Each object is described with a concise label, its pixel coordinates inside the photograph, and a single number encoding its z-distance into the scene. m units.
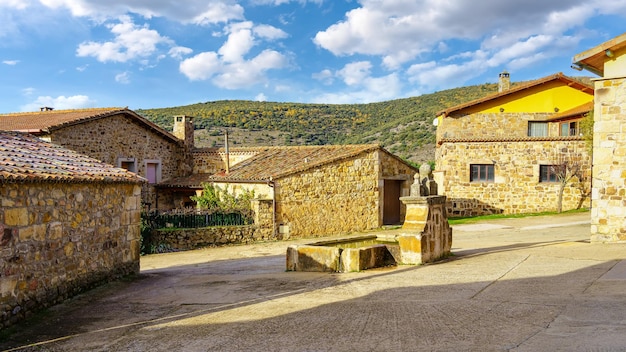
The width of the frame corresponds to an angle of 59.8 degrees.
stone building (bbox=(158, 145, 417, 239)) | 19.33
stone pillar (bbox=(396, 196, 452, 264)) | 9.84
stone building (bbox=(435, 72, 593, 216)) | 22.03
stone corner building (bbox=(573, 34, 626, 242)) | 10.95
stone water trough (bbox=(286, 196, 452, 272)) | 9.73
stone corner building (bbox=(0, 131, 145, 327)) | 6.91
